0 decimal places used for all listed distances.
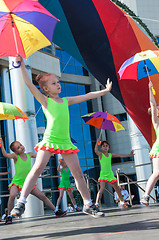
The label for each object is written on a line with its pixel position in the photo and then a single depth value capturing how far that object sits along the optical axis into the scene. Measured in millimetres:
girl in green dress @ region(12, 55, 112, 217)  3807
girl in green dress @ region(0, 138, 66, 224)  6809
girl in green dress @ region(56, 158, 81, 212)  9273
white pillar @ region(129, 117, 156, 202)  13719
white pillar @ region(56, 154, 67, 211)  19984
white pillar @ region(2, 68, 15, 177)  17812
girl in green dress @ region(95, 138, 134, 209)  8013
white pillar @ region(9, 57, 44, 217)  10406
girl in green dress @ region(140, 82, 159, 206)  5075
